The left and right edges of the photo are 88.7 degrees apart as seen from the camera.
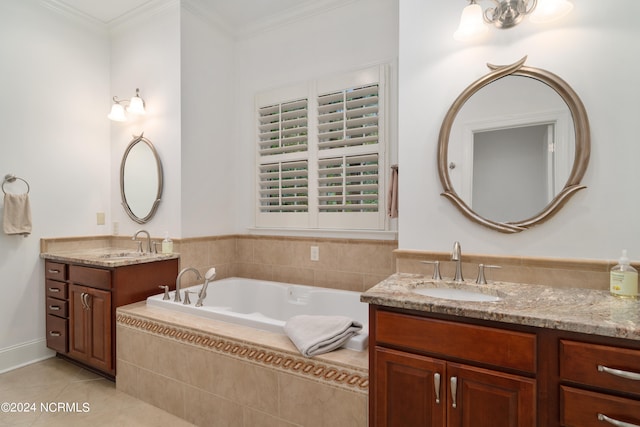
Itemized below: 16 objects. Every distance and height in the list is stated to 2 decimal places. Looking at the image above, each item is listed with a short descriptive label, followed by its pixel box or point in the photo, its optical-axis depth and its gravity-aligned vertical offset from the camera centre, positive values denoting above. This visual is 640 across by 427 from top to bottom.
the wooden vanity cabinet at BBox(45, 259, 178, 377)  2.35 -0.68
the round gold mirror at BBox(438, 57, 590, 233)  1.57 +0.32
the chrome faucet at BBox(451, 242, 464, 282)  1.70 -0.26
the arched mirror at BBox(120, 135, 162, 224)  2.92 +0.28
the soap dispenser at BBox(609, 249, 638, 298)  1.37 -0.30
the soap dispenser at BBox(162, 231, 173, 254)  2.74 -0.30
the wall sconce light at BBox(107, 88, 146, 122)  2.90 +0.91
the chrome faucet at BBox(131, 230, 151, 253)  2.84 -0.26
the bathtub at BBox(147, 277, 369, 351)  2.19 -0.73
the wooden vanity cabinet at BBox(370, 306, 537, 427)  1.18 -0.64
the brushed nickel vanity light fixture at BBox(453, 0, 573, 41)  1.54 +0.97
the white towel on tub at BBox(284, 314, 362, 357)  1.58 -0.63
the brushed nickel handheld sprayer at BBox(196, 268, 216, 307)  2.24 -0.53
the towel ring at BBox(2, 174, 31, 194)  2.61 +0.25
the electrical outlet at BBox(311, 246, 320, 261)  2.82 -0.38
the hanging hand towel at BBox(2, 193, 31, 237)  2.55 -0.03
